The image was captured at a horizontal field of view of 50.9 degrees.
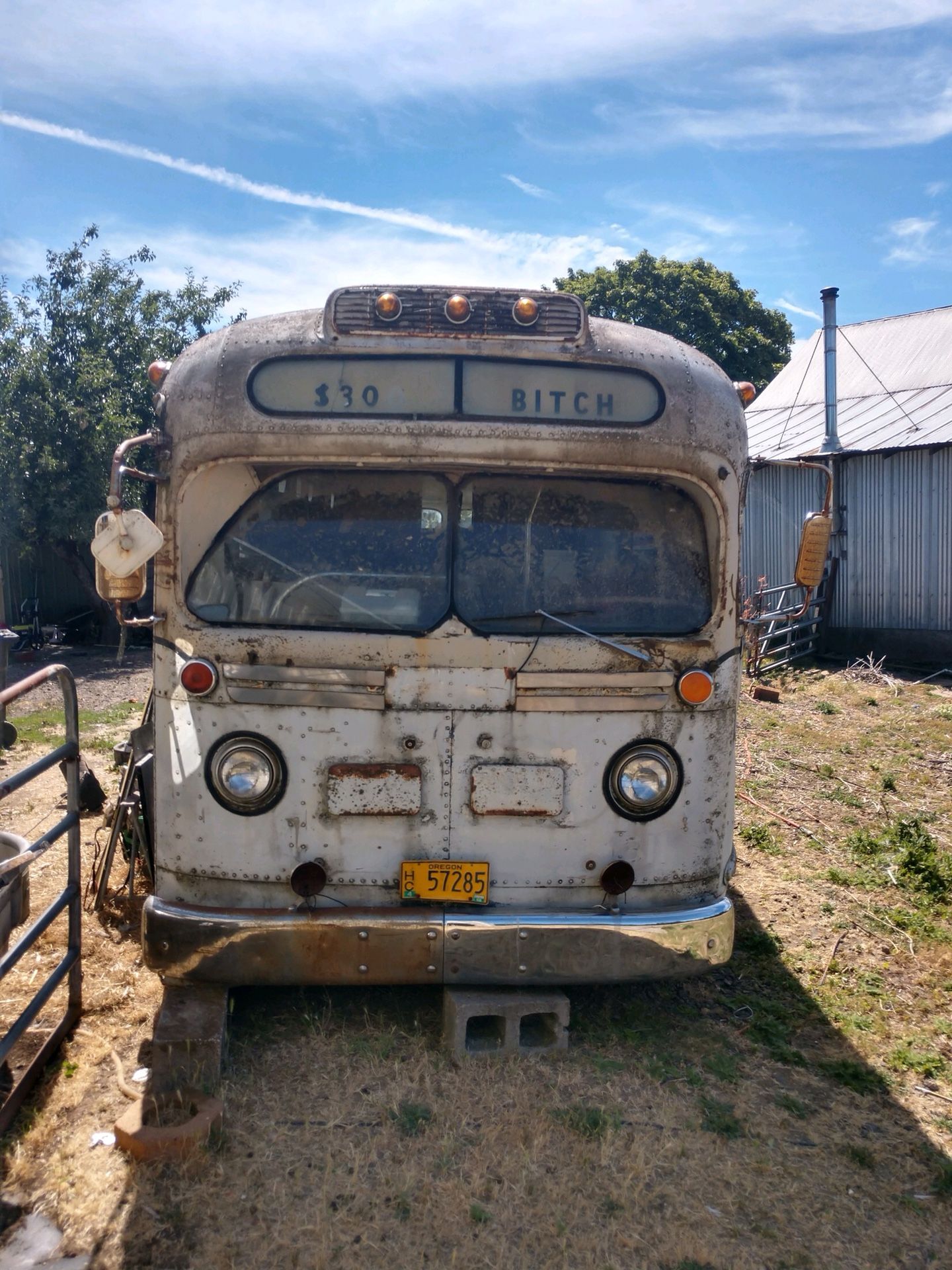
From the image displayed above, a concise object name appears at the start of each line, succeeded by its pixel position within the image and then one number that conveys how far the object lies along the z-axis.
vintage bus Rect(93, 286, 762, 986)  3.69
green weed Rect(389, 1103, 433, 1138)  3.41
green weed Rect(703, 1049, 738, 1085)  3.89
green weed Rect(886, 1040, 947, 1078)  4.04
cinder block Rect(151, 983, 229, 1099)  3.52
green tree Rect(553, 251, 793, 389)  29.95
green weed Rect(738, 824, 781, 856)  6.72
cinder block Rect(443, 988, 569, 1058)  3.83
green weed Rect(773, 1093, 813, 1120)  3.66
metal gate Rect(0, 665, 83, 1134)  3.36
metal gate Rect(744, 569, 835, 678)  14.66
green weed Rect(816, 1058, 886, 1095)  3.89
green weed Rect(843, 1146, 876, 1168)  3.38
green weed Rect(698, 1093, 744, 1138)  3.51
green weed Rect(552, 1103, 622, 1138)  3.42
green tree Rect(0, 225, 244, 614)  15.47
